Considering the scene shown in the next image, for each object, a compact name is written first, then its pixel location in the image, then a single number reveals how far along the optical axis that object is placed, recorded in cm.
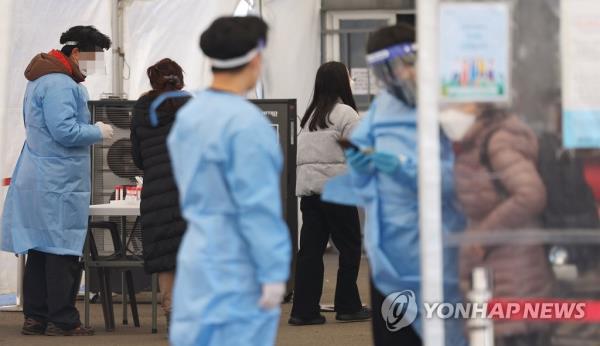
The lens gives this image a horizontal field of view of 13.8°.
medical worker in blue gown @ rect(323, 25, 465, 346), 876
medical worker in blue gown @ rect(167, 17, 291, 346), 714
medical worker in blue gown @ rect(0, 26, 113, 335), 1540
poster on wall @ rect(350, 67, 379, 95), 2795
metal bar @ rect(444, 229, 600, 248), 777
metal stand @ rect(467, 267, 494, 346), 791
